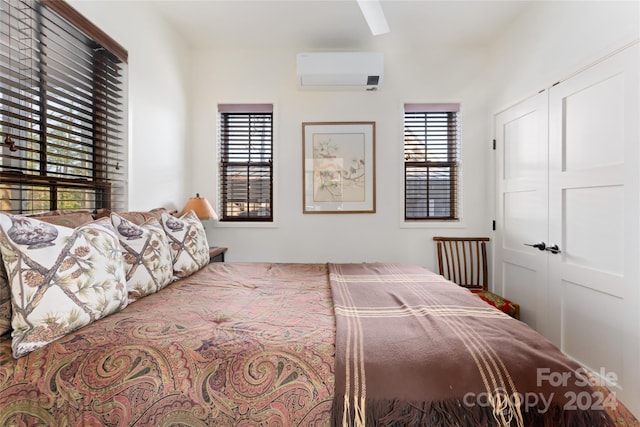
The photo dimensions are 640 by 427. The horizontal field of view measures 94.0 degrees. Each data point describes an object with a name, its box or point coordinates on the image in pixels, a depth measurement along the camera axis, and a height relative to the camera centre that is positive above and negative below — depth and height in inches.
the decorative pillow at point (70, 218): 47.3 -1.6
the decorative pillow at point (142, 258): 55.3 -9.5
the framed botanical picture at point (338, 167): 120.6 +17.4
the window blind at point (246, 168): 125.3 +17.5
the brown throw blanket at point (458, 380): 31.5 -18.7
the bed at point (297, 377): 31.9 -19.2
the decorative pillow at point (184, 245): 71.5 -8.8
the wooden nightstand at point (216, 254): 101.6 -15.4
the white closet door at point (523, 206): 89.7 +1.5
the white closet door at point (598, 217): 63.2 -1.6
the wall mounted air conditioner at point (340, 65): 110.0 +53.6
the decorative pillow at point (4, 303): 37.5 -11.9
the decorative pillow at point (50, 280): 36.9 -9.4
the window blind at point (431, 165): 123.8 +18.8
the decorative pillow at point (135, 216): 67.4 -1.6
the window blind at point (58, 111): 53.9 +20.9
